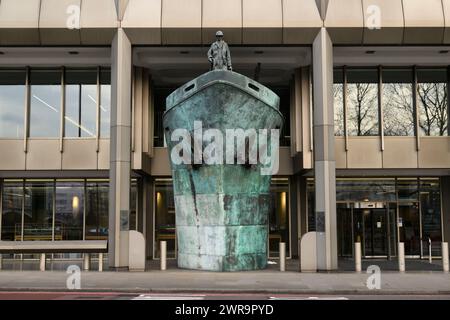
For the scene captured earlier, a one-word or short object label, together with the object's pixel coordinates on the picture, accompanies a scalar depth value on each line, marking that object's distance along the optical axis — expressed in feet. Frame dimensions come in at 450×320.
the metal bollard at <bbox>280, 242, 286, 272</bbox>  58.74
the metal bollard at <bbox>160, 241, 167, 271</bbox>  59.12
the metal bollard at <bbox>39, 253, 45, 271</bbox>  60.68
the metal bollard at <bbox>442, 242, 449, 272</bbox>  58.49
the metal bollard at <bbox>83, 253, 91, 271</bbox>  60.75
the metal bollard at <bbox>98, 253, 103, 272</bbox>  59.72
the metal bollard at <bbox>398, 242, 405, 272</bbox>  57.82
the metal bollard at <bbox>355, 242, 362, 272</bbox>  58.39
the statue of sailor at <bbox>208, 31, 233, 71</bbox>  56.65
